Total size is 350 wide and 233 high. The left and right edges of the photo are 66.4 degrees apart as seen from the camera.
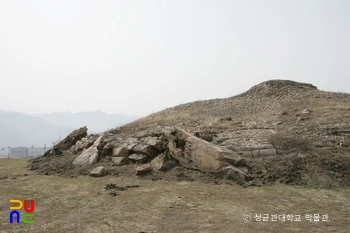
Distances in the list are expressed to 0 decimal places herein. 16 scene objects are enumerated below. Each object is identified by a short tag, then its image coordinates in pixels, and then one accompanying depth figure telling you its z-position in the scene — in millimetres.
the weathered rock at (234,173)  6754
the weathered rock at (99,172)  7914
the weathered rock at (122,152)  9284
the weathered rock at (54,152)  11989
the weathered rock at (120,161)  8778
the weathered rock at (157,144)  8891
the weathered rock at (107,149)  9719
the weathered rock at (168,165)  7852
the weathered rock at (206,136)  9383
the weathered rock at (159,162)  7884
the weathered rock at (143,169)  7724
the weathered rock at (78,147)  11413
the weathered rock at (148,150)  8812
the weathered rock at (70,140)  12969
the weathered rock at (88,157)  9289
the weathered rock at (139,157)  8695
